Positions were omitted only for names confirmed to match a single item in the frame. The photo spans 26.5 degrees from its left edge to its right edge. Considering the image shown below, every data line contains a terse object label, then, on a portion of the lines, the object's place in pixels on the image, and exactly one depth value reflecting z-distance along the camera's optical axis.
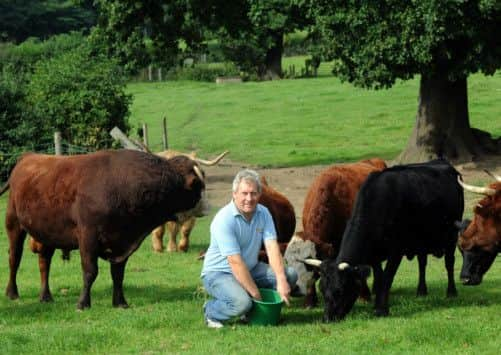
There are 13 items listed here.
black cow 11.01
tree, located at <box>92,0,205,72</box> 28.81
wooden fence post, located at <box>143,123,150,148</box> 27.31
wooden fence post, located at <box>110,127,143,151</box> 24.48
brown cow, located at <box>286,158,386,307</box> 11.99
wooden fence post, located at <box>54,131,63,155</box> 26.38
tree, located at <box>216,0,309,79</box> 27.77
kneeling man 10.37
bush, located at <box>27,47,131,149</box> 28.45
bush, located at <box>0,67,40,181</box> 27.94
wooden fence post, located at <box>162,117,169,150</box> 30.86
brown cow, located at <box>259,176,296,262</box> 13.84
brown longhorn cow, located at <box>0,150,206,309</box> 11.97
